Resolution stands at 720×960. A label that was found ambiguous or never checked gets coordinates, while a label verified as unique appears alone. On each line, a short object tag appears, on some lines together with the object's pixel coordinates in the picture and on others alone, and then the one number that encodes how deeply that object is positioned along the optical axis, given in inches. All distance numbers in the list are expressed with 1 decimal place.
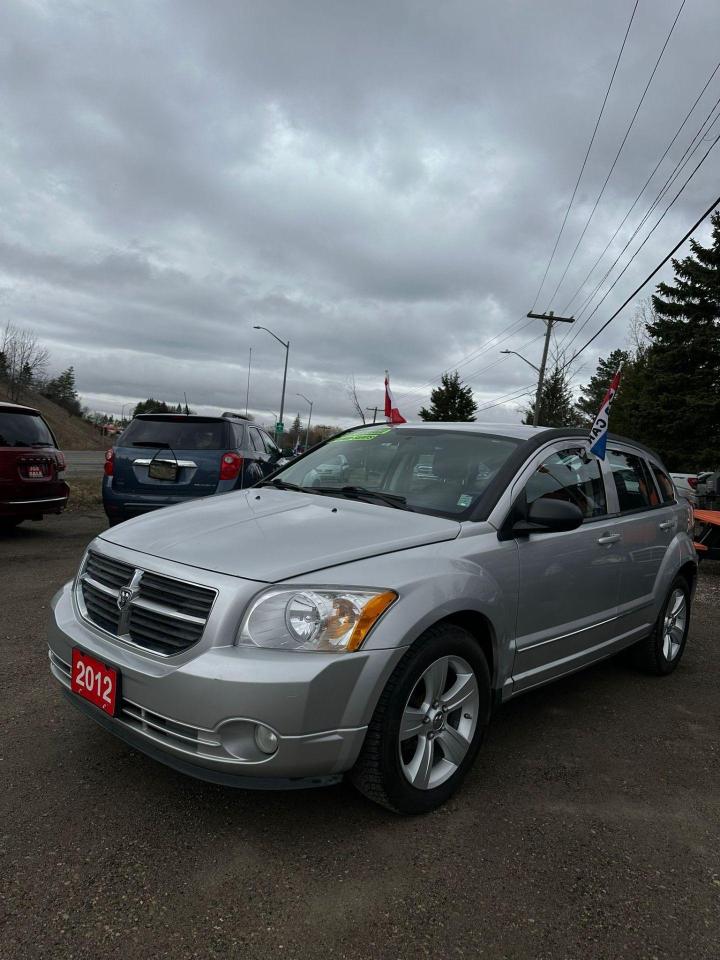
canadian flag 188.1
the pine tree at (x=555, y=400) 1790.1
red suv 303.0
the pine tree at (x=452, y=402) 2677.2
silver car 93.3
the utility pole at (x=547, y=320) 1374.3
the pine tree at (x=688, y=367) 1214.9
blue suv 296.5
